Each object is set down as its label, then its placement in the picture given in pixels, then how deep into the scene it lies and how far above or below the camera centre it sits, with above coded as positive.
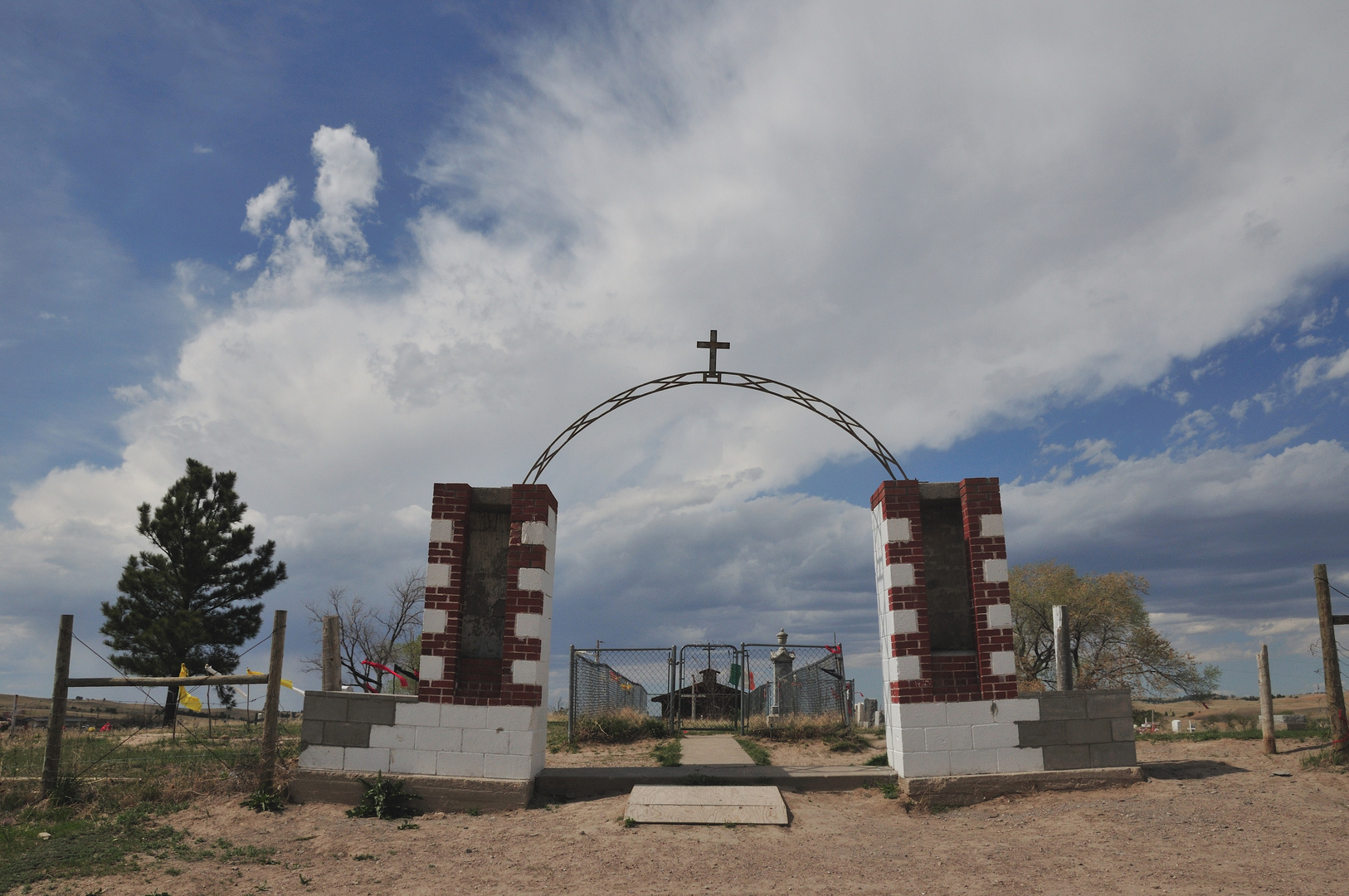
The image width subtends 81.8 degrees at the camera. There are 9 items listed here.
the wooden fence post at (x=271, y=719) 9.21 -1.23
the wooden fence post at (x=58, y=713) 9.41 -1.22
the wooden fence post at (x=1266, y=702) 11.15 -1.27
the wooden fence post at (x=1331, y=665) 10.24 -0.67
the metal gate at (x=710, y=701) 16.30 -1.99
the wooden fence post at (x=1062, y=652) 10.70 -0.52
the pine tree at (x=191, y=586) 26.91 +1.00
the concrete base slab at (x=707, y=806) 8.02 -1.99
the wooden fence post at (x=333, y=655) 9.97 -0.52
